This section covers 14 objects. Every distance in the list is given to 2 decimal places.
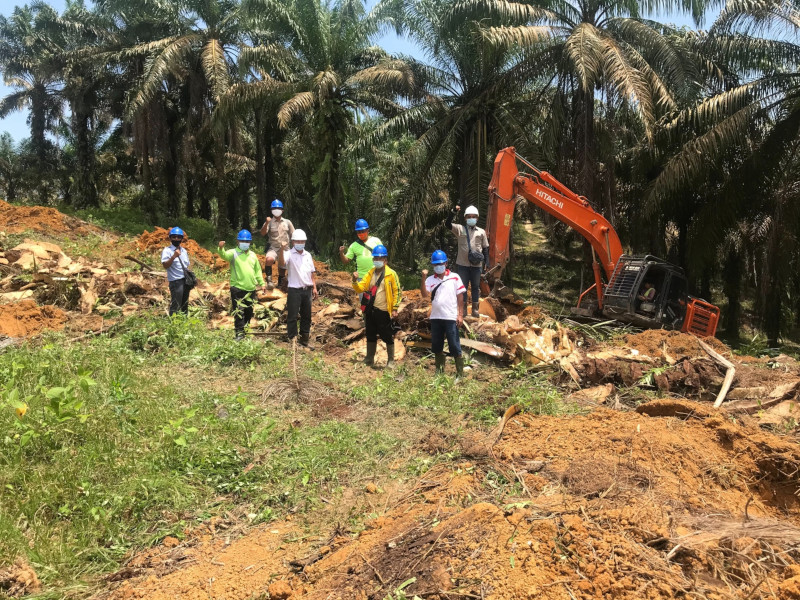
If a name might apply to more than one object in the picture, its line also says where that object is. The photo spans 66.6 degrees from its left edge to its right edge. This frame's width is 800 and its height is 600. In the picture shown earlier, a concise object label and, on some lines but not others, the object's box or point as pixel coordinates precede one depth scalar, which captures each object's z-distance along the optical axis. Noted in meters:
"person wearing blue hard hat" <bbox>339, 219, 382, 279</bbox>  9.26
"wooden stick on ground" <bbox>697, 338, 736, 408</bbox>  7.15
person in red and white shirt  7.80
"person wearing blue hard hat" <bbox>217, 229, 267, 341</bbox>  9.06
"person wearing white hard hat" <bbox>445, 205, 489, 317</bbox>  10.27
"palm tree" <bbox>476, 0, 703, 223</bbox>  13.52
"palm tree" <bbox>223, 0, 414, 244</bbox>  17.50
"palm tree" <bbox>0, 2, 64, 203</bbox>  27.30
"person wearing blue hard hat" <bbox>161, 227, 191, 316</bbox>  9.02
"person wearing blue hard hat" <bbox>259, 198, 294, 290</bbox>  11.63
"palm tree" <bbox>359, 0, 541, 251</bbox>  16.91
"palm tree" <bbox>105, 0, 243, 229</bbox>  18.80
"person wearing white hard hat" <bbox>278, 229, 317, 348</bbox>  8.81
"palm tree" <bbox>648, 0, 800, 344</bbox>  14.20
